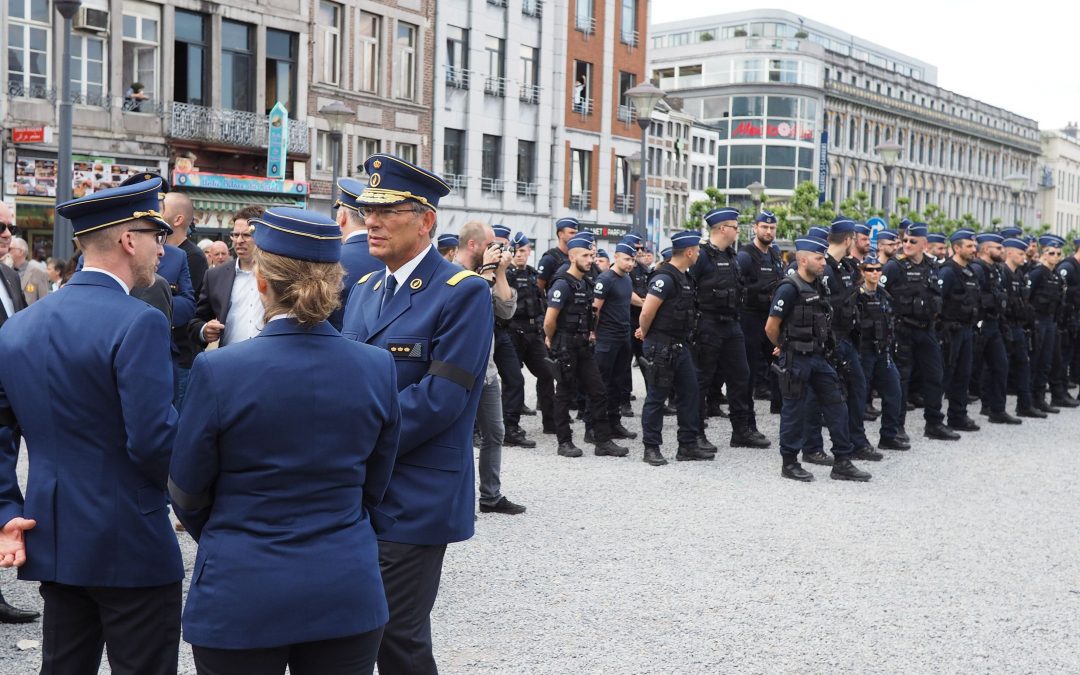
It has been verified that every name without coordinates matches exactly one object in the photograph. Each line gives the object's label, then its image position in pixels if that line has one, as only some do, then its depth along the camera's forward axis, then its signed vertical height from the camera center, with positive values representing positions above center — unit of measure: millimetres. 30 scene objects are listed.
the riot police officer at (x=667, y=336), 10734 -673
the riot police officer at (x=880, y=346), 11594 -782
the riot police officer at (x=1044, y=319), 15609 -600
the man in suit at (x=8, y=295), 5359 -232
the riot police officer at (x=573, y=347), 11281 -872
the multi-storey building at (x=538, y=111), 38500 +5542
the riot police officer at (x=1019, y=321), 14859 -610
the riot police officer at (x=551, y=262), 14031 +2
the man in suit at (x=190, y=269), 7270 -116
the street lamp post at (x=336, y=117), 22766 +2806
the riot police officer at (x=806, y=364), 10156 -849
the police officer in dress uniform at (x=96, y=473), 3301 -661
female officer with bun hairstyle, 2785 -566
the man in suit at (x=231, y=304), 6996 -320
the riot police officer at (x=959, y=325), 13547 -619
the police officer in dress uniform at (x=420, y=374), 3711 -388
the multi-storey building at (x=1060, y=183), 118375 +9937
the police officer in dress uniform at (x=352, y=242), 5793 +76
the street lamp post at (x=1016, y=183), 34981 +2881
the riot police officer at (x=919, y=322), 12812 -568
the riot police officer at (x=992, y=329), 14164 -688
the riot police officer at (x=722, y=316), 11492 -502
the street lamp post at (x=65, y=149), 14250 +1257
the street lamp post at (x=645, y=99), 21328 +3117
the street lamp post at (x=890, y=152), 27078 +2876
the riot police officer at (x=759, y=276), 13078 -93
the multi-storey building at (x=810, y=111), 80750 +12155
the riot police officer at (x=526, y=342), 11734 -837
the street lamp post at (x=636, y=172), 22328 +3011
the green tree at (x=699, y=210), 53144 +2684
